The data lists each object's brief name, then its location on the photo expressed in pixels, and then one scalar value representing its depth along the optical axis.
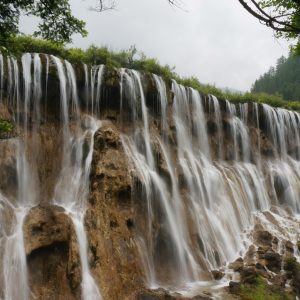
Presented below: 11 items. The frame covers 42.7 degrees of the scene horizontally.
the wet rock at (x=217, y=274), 13.01
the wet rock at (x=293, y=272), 12.32
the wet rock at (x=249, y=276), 12.12
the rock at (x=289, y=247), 15.71
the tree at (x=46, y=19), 6.11
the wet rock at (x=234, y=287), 11.48
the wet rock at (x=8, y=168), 11.87
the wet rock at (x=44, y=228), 10.59
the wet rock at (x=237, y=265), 13.61
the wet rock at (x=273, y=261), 13.86
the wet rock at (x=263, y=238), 16.52
